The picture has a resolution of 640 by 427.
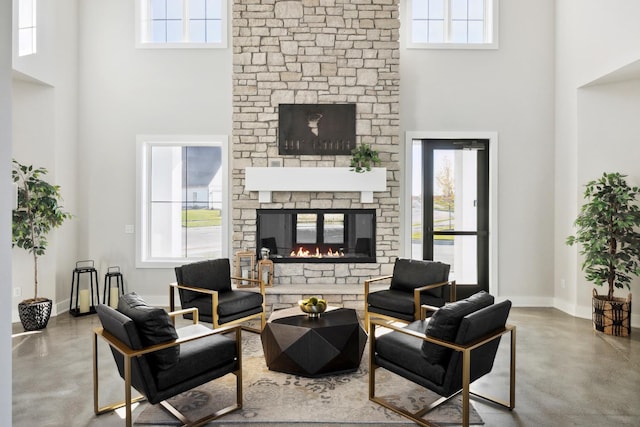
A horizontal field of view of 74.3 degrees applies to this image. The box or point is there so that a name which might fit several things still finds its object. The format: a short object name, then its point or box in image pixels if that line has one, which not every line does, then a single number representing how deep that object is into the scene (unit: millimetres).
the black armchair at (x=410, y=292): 4395
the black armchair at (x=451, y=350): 2660
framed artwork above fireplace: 5801
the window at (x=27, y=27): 4953
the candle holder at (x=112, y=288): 5652
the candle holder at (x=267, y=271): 5637
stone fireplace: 5770
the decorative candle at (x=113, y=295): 5645
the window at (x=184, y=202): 6098
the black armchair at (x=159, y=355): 2598
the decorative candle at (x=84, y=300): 5441
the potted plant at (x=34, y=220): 4777
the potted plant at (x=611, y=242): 4645
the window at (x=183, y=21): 6074
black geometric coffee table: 3480
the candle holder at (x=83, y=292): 5457
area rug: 2865
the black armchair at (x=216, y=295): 4277
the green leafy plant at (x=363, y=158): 5617
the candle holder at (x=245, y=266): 5621
